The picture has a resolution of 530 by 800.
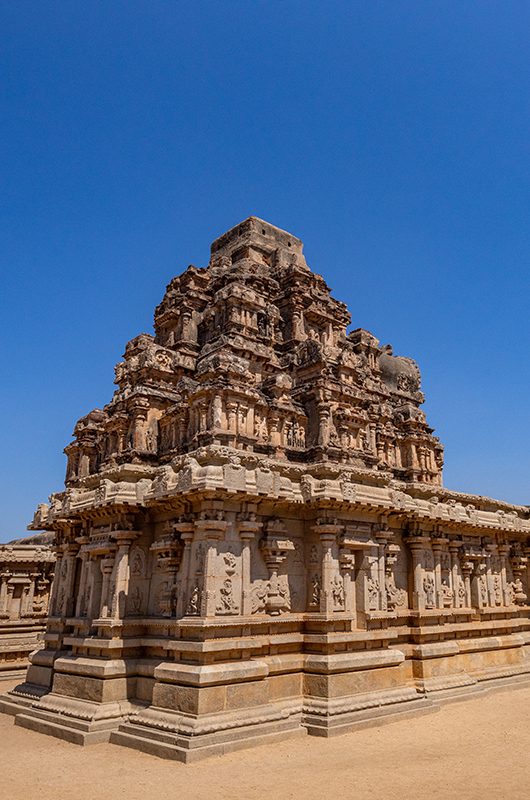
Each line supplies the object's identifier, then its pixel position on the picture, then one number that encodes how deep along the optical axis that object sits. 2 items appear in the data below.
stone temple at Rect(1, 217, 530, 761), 14.91
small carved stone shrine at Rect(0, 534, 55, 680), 29.80
